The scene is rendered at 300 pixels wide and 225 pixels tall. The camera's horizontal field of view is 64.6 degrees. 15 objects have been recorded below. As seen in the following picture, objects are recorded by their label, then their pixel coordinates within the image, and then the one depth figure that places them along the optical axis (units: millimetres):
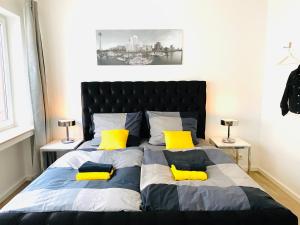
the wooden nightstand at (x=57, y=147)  3004
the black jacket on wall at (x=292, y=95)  2607
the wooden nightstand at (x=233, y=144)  3070
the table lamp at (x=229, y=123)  3148
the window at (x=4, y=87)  3049
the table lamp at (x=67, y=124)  3114
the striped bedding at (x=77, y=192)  1503
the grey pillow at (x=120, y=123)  2980
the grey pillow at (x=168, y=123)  2969
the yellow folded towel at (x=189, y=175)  1869
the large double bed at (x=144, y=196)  1407
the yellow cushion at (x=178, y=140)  2746
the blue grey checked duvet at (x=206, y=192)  1509
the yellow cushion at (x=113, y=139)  2750
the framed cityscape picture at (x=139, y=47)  3266
